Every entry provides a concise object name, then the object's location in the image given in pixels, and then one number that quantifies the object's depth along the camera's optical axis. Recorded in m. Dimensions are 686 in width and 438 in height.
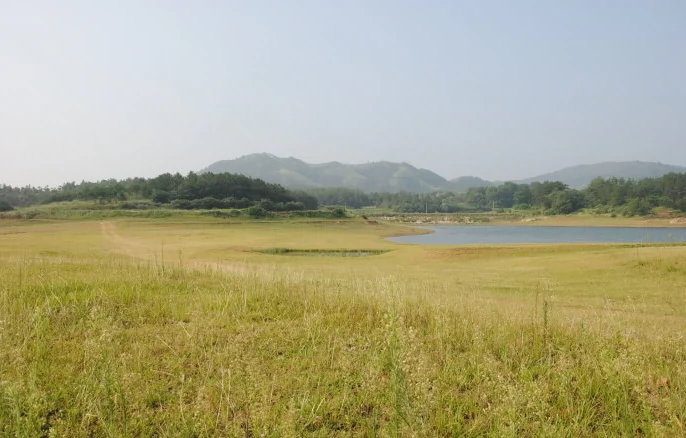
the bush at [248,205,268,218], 90.07
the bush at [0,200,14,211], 88.88
